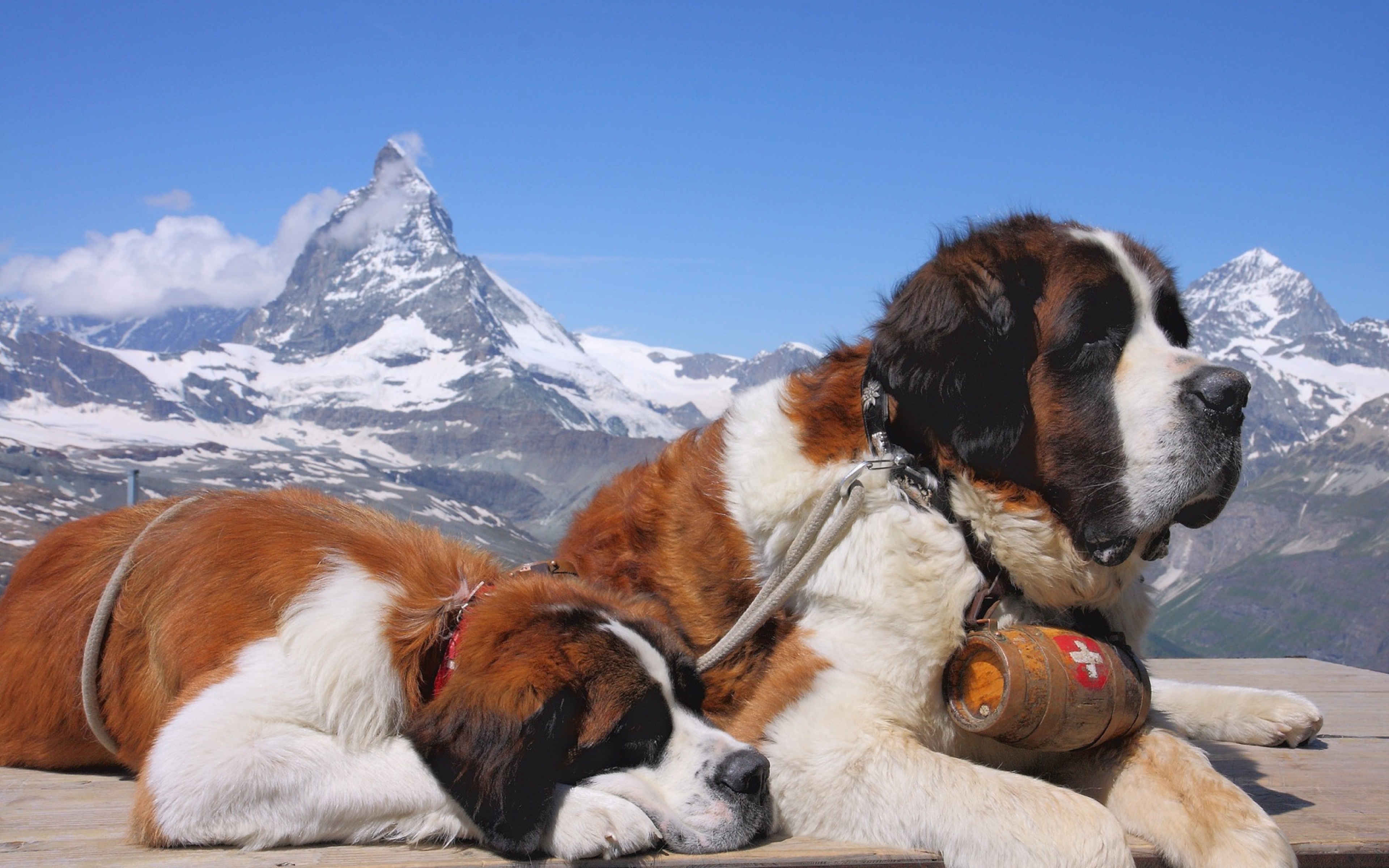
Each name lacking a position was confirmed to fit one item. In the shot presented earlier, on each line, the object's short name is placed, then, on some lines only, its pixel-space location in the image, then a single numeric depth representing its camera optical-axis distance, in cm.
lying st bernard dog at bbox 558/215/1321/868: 286
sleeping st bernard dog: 269
